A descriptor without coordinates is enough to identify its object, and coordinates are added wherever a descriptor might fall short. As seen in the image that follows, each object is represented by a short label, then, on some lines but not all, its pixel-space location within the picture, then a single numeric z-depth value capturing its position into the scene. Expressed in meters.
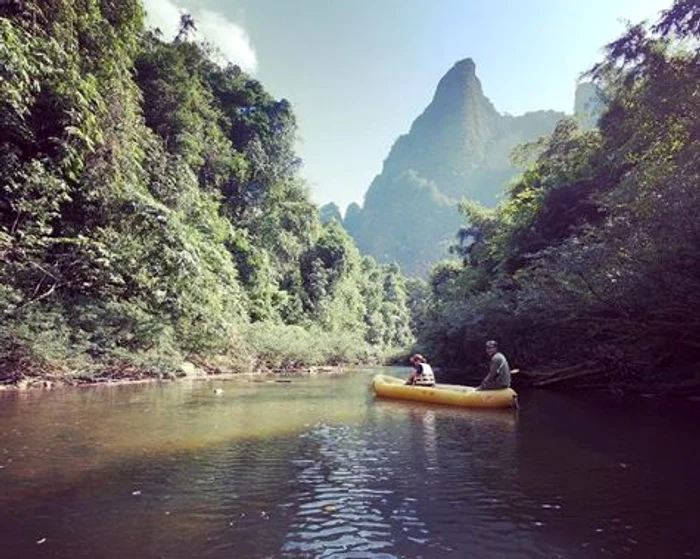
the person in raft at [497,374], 11.23
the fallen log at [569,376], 15.55
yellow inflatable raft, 10.98
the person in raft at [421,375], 12.94
